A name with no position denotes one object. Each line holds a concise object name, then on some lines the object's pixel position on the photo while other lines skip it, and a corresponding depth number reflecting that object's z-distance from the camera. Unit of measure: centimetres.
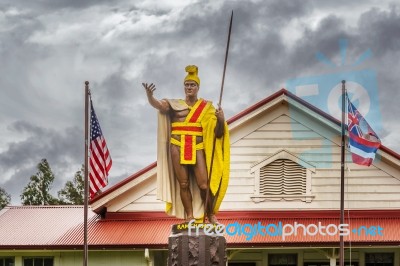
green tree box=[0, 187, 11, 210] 5191
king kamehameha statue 1856
